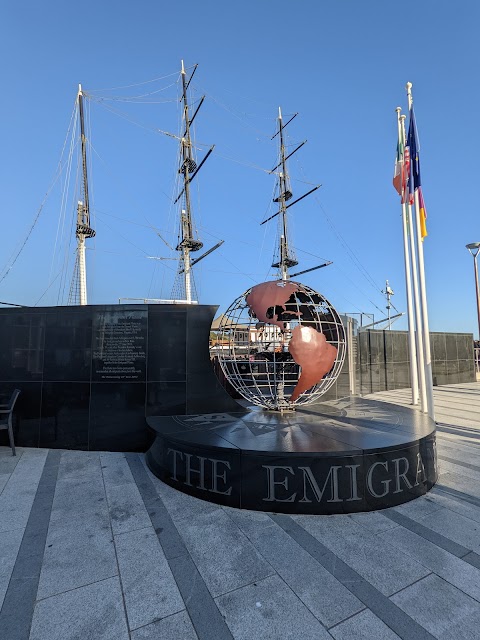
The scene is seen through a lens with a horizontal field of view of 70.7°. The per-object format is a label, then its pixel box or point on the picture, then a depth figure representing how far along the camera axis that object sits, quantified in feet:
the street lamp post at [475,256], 64.53
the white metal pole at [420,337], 31.91
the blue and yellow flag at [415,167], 32.60
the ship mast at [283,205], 132.77
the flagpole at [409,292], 38.01
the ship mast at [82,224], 82.84
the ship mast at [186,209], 105.19
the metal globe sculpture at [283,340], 19.60
